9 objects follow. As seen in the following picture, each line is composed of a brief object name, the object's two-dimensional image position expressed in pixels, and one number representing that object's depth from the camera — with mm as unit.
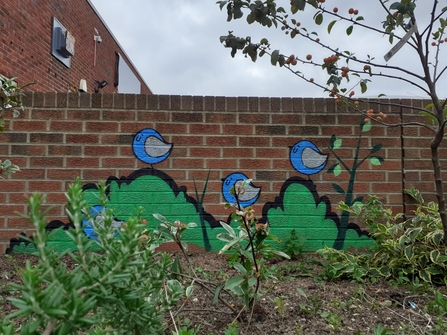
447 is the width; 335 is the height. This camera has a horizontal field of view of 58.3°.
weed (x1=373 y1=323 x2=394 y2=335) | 2133
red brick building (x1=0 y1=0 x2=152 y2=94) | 8117
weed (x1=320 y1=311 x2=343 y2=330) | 2324
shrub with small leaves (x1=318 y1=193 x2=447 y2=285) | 3111
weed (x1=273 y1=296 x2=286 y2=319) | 2467
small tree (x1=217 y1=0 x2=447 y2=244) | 2893
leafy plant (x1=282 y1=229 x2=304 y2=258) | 3699
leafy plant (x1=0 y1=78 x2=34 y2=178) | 2983
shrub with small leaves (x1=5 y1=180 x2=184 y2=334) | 923
